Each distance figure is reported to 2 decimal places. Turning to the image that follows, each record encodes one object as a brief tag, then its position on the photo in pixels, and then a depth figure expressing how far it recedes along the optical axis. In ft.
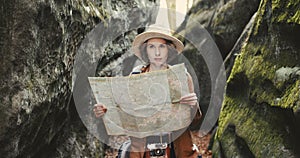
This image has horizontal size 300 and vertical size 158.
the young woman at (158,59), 10.04
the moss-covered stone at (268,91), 10.22
